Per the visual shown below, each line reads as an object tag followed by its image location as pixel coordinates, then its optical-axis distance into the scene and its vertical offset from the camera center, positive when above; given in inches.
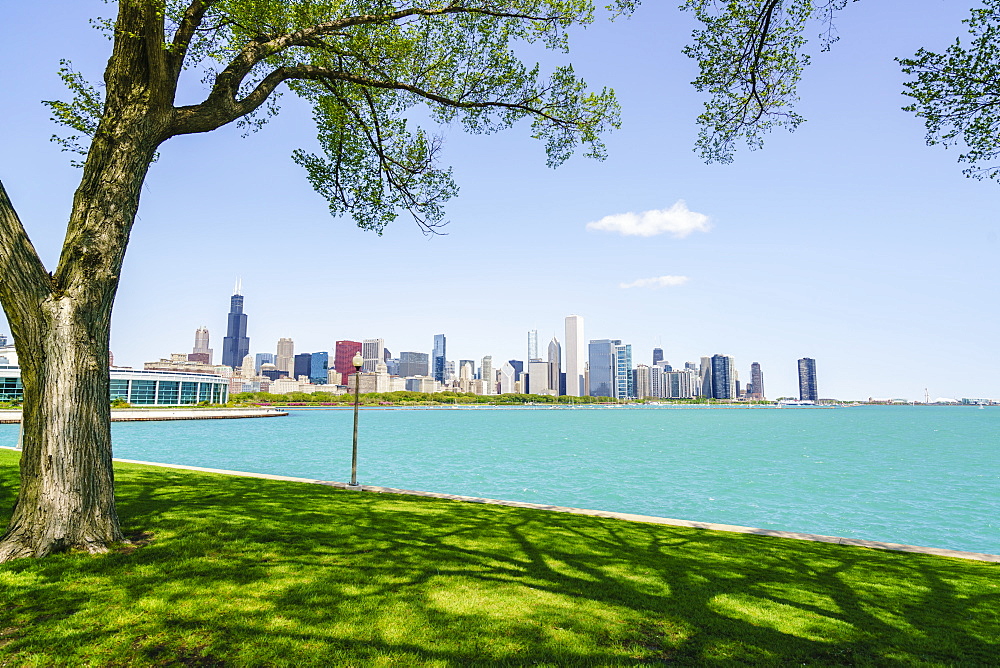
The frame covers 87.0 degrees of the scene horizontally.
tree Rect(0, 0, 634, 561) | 261.6 +155.6
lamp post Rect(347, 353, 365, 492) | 550.0 -74.7
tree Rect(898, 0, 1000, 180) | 263.0 +154.5
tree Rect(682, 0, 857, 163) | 308.2 +199.8
